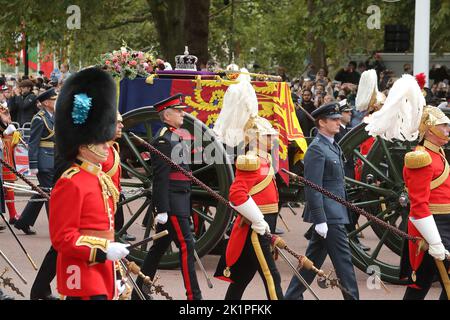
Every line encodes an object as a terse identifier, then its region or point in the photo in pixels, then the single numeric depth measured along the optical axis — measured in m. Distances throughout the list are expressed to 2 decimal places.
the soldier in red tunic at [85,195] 10.21
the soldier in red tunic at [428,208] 13.88
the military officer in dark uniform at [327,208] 14.68
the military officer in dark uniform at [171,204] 15.56
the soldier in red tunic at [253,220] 14.01
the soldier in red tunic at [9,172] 23.93
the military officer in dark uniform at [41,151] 22.30
